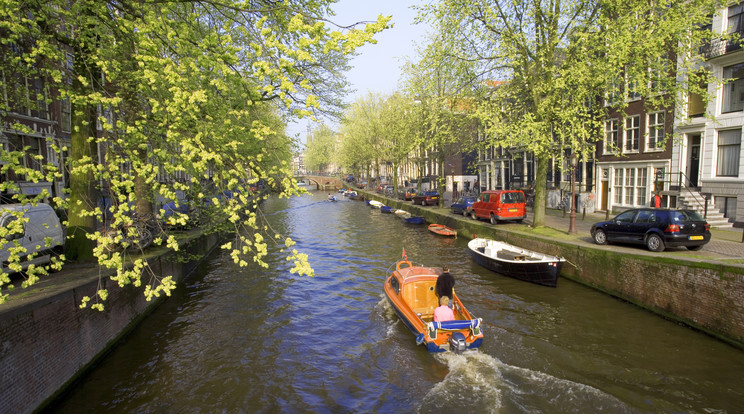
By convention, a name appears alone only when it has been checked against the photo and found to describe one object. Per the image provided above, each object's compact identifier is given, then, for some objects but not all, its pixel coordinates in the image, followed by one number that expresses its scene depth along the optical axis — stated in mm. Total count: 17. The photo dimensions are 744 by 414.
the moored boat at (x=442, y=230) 28047
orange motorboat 10469
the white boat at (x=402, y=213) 38119
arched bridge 90631
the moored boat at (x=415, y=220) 34719
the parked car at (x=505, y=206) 24797
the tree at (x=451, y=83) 20656
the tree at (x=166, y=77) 6363
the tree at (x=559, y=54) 16234
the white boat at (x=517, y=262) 15883
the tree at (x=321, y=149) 100250
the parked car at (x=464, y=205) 30769
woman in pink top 10812
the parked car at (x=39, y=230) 11594
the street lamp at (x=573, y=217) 19391
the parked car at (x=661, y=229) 13648
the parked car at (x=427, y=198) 41219
